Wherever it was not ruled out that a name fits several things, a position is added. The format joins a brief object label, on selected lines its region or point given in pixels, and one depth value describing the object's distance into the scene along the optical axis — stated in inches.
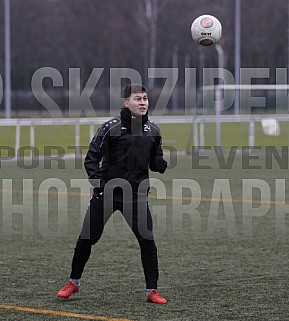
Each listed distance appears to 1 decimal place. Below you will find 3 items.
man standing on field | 572.1
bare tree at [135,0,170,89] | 4702.3
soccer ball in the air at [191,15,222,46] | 749.3
